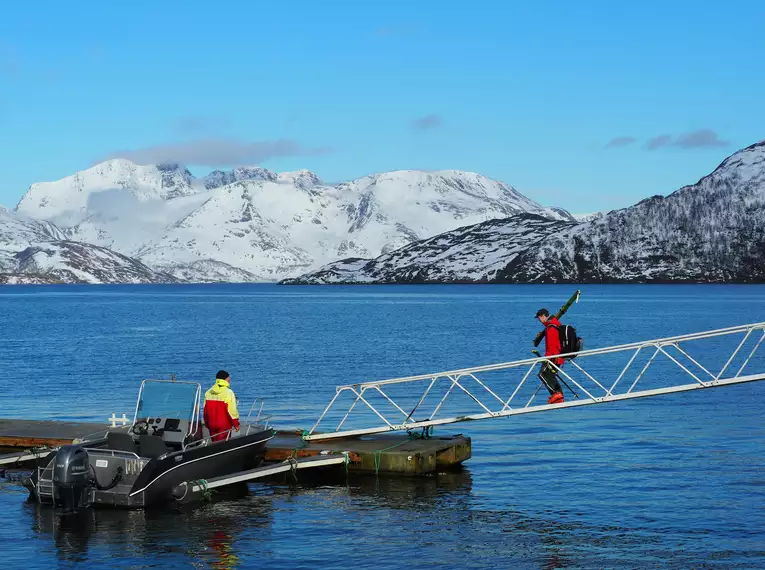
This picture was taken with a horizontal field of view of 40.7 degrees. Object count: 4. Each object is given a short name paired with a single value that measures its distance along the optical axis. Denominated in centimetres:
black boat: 2852
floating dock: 3459
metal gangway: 3431
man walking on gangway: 3338
